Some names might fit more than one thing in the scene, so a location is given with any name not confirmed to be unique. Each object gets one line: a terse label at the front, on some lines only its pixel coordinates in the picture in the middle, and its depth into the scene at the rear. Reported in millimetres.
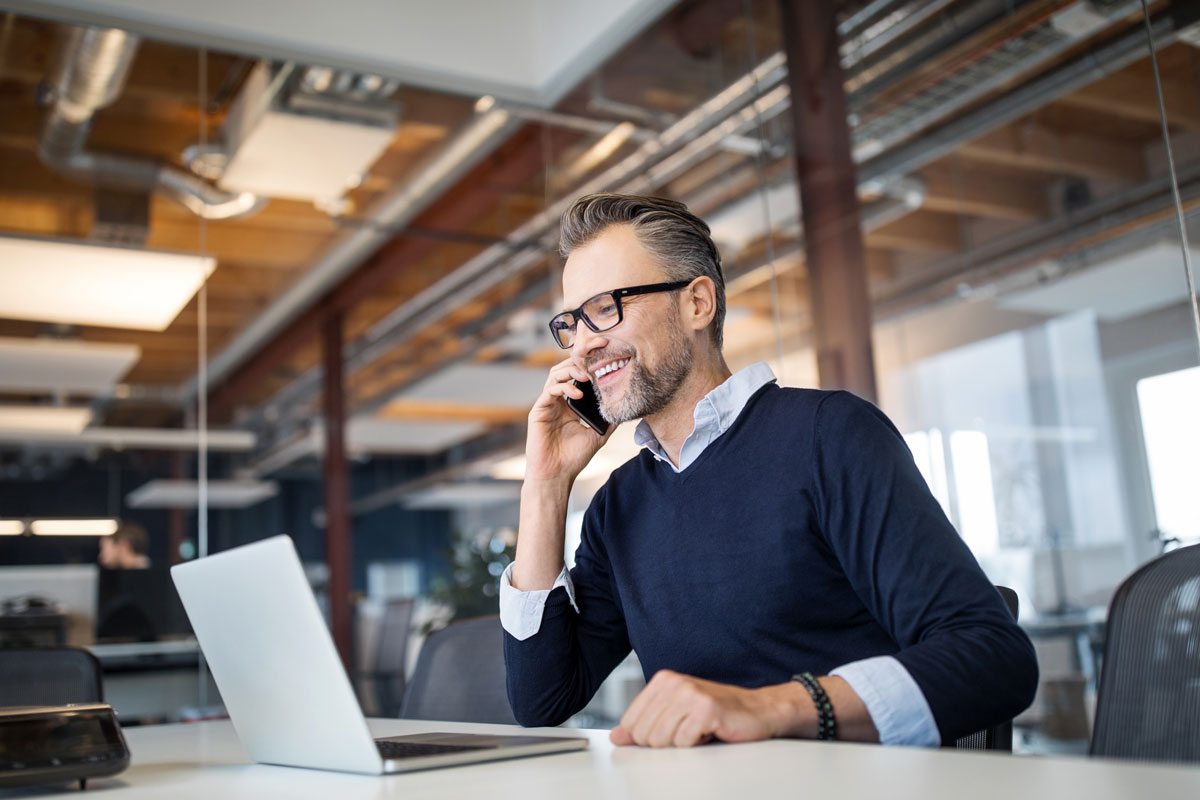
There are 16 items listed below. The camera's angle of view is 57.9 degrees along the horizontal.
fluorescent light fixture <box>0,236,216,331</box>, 4129
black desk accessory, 1132
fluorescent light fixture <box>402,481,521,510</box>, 5324
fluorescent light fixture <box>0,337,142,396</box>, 4078
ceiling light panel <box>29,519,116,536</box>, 4043
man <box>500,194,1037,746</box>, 1235
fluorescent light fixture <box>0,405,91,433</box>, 4047
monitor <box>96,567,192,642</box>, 4121
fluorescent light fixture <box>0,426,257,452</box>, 4086
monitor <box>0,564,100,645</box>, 3955
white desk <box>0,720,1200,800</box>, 835
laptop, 1085
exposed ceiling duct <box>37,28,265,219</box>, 4176
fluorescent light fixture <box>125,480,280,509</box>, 4270
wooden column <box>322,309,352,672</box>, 4938
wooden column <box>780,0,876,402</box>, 4008
